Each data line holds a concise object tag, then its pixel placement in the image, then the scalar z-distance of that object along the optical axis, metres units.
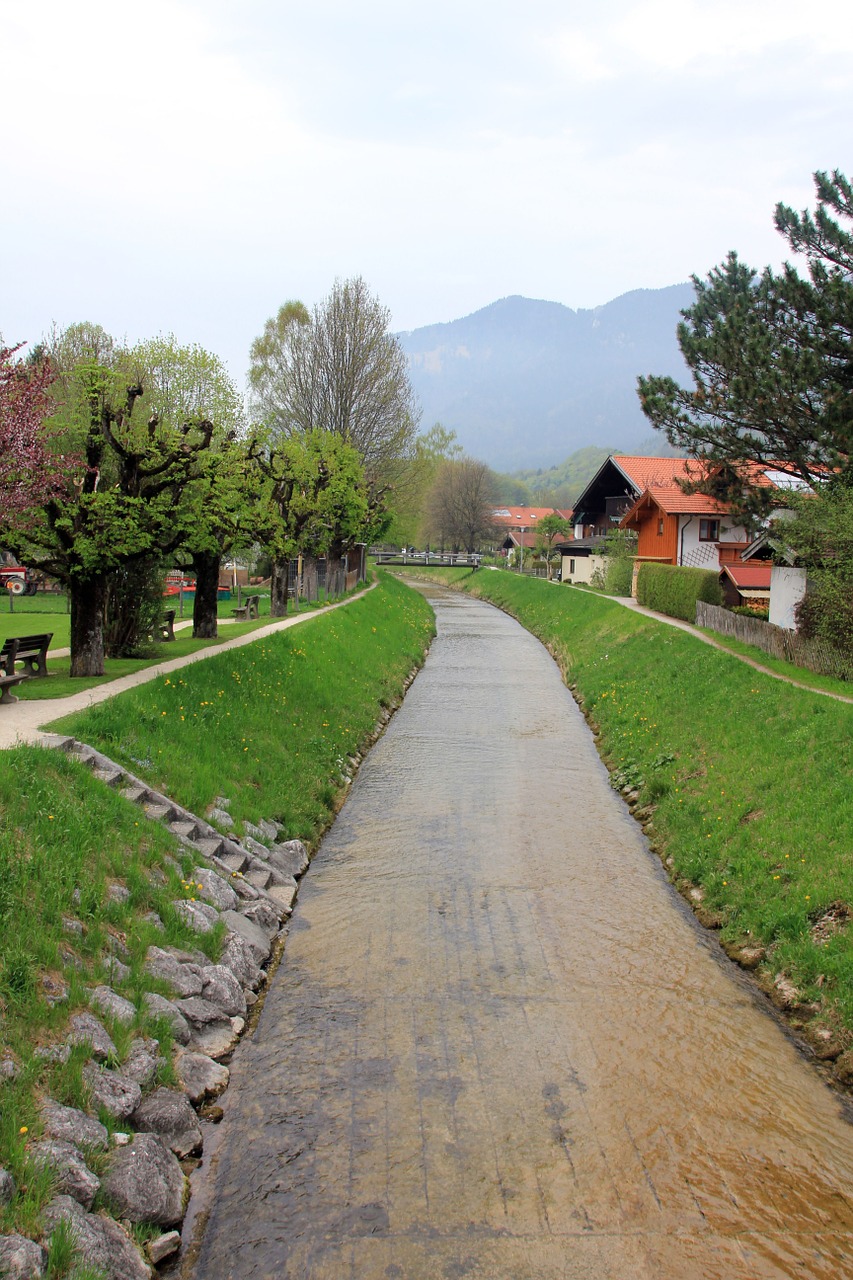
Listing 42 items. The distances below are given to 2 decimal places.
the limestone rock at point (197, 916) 10.44
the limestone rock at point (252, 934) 11.08
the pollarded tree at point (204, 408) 27.64
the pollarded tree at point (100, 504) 18.39
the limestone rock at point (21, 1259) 5.56
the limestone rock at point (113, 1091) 7.41
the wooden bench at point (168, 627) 26.92
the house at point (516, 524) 119.06
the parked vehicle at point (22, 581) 44.38
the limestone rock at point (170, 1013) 8.86
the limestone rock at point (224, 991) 9.73
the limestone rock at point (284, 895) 12.65
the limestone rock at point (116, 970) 8.84
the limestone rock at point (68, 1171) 6.44
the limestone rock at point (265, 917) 11.75
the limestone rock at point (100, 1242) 6.09
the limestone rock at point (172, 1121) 7.68
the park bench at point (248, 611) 36.95
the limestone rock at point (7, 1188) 6.01
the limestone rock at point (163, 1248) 6.63
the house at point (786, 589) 27.05
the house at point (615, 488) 56.50
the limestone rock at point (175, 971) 9.38
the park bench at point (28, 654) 16.70
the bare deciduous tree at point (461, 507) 115.75
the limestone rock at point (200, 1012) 9.27
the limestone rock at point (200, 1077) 8.40
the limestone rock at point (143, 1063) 7.92
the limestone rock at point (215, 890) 11.27
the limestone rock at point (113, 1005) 8.34
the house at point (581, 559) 62.86
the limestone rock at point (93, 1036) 7.79
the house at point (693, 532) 46.31
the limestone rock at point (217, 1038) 9.09
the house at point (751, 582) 34.88
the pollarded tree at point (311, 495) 38.09
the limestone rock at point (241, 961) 10.35
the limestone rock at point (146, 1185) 6.77
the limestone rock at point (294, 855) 14.02
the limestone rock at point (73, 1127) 6.79
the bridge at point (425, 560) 101.25
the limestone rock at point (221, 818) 13.53
